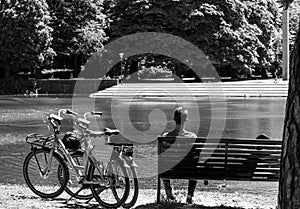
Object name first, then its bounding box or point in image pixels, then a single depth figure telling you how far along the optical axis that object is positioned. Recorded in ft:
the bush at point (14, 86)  167.63
